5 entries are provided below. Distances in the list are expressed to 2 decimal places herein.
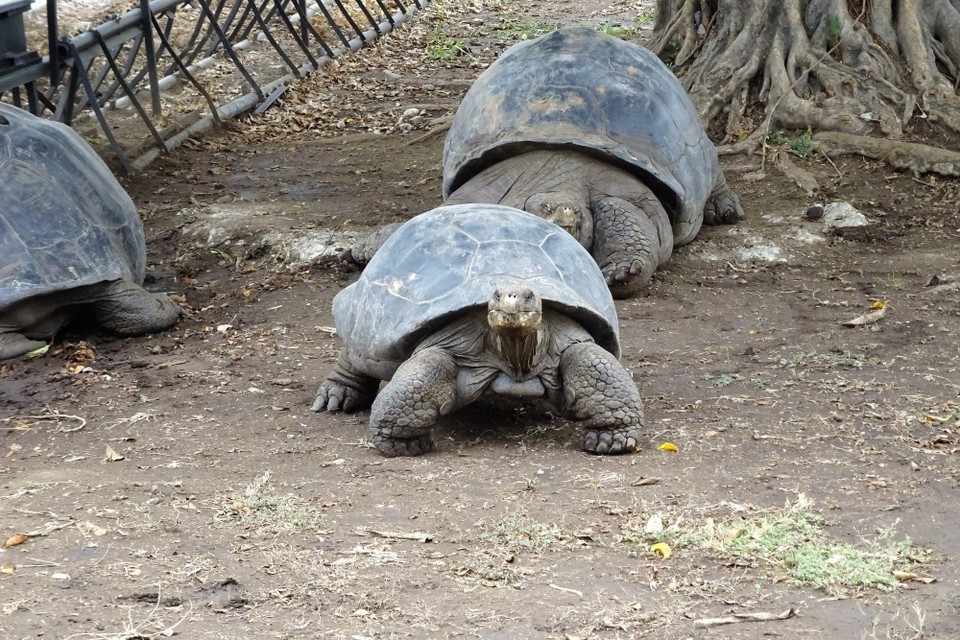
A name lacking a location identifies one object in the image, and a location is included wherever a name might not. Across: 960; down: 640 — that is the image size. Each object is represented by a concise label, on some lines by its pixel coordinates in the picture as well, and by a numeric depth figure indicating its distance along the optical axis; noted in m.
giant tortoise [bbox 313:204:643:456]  8.73
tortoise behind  14.18
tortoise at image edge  12.21
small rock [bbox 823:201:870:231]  15.24
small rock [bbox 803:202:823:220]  15.44
